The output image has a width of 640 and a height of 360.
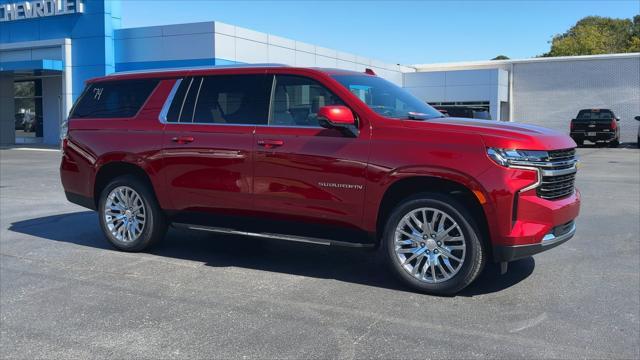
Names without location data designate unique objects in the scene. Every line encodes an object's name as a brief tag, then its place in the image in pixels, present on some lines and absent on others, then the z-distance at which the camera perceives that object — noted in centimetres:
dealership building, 2573
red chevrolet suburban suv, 493
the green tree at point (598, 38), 5772
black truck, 2902
